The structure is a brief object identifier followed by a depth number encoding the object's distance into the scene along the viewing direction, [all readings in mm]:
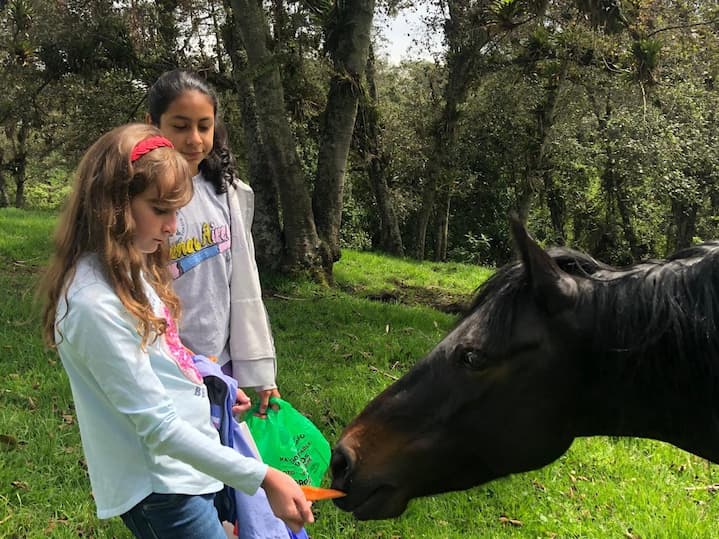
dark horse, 1435
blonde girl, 1265
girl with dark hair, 1864
